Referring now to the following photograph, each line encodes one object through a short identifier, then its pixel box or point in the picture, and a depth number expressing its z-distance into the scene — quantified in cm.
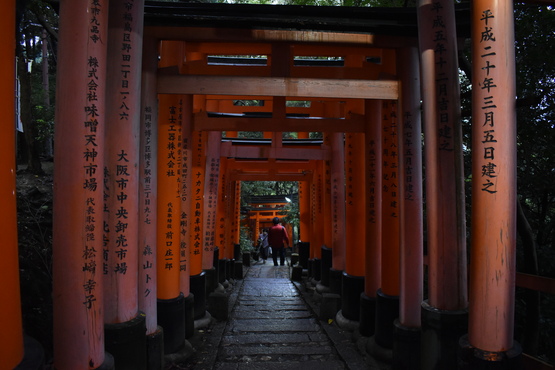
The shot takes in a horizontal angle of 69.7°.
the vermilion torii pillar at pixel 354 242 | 693
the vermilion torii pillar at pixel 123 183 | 380
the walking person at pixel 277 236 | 1487
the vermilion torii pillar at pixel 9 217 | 255
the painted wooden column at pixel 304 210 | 1495
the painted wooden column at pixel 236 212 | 1523
